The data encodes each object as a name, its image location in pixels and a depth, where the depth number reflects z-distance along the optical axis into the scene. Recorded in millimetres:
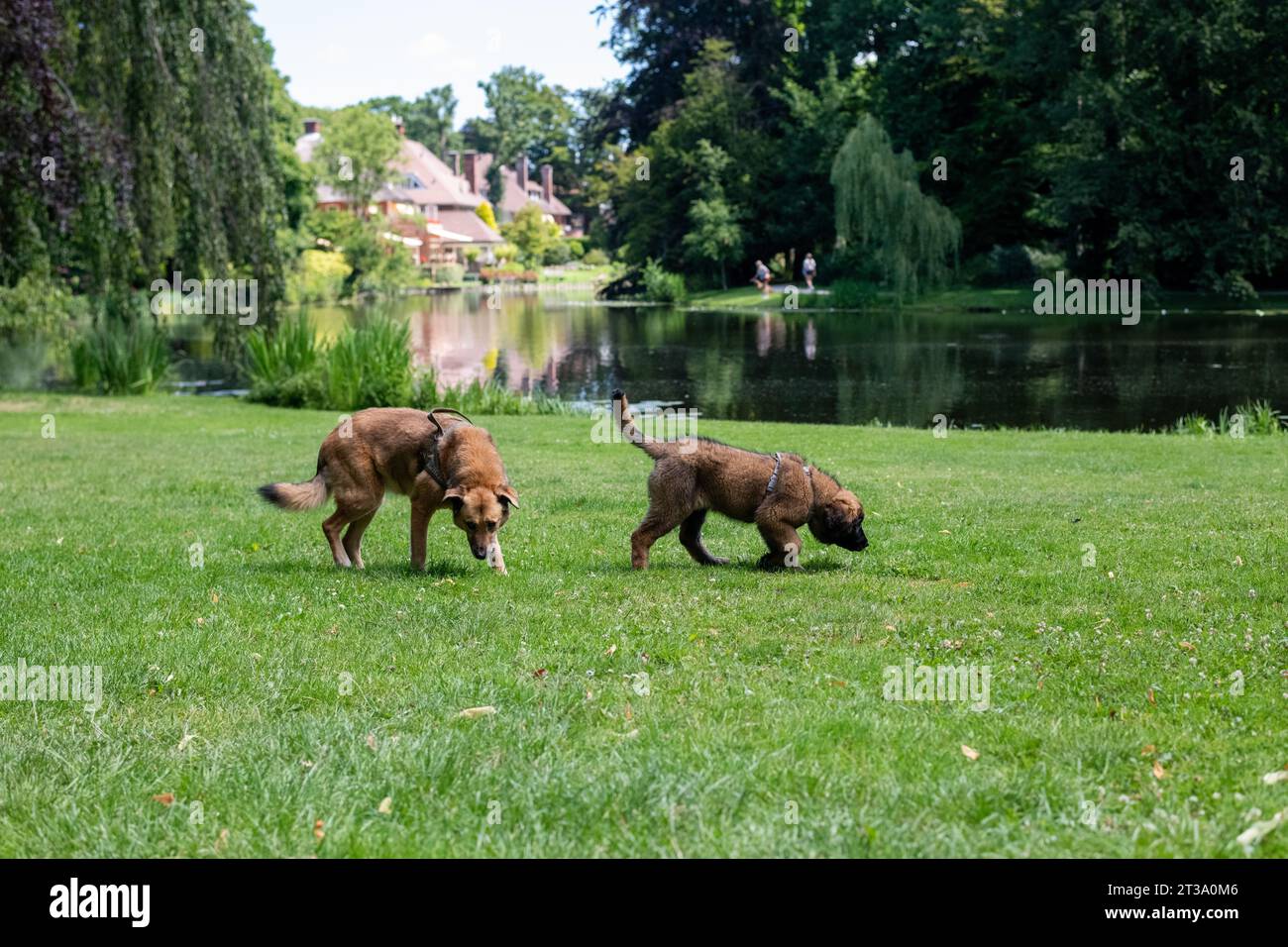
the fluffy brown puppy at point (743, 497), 9234
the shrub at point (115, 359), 29219
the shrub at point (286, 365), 28203
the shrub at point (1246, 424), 22328
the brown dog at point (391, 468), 8969
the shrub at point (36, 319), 24625
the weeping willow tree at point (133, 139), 22359
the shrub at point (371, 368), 26284
